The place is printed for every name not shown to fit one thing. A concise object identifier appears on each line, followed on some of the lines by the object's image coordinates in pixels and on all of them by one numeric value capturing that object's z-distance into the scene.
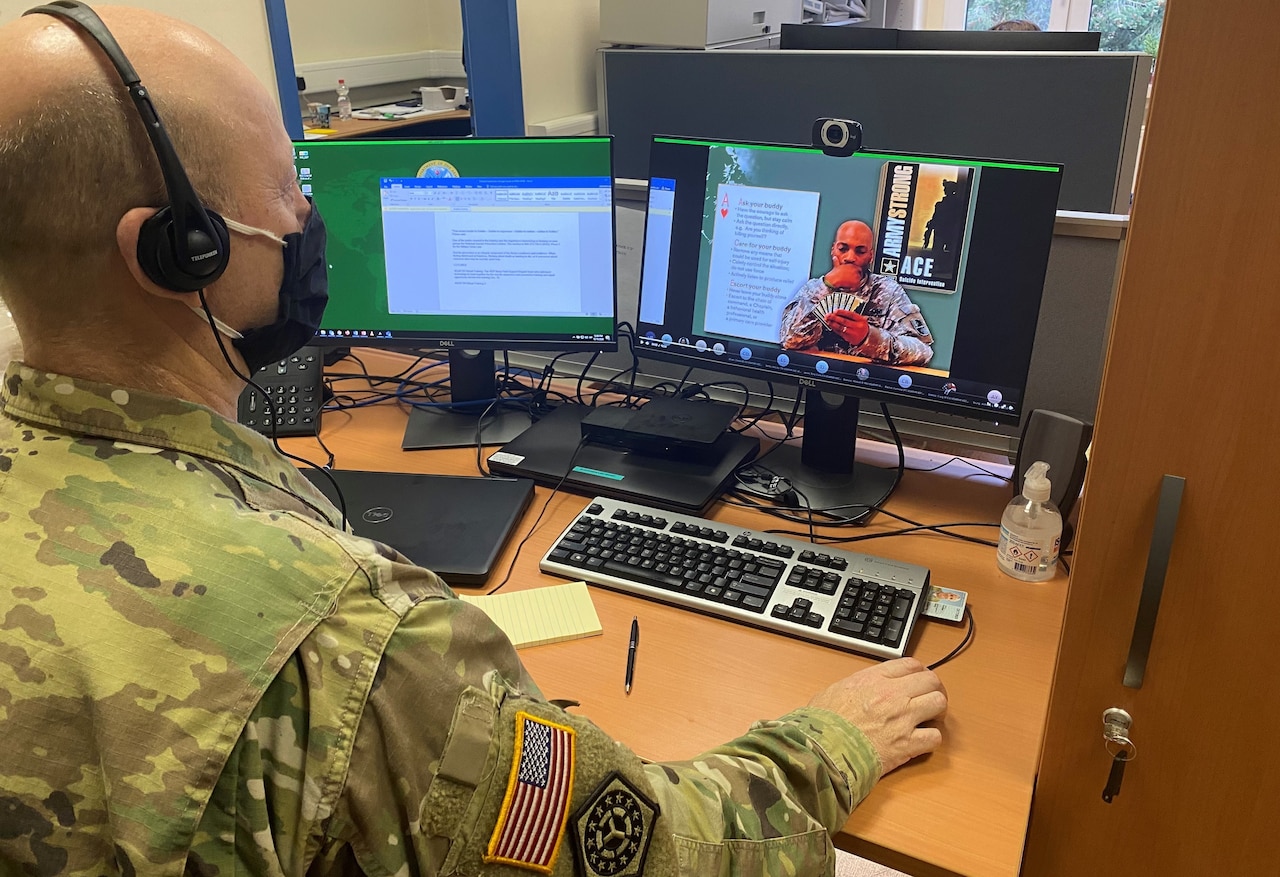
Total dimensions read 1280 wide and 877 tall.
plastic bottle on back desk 4.66
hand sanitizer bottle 1.16
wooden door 0.63
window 5.13
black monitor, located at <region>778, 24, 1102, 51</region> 1.97
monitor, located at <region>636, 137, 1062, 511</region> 1.19
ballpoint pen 1.02
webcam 1.23
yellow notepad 1.07
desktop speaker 1.18
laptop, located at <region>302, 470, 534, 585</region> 1.19
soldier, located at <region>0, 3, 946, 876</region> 0.58
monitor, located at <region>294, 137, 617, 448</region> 1.43
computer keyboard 1.05
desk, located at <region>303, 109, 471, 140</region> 4.24
